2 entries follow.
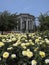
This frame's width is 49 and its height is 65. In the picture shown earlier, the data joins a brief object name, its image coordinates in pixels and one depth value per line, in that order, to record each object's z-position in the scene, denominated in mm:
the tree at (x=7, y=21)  15089
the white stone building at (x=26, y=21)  19408
